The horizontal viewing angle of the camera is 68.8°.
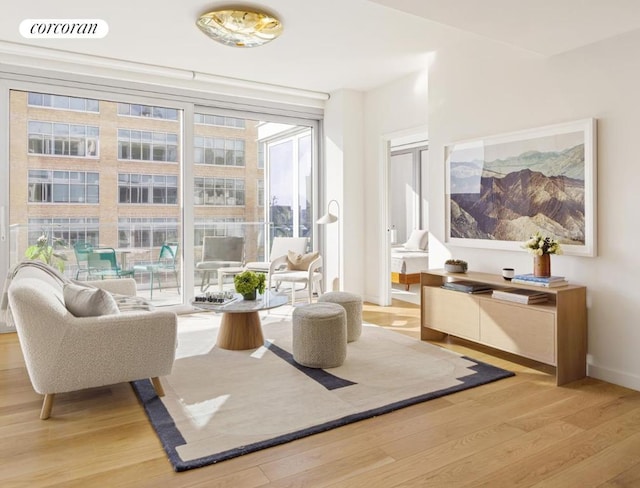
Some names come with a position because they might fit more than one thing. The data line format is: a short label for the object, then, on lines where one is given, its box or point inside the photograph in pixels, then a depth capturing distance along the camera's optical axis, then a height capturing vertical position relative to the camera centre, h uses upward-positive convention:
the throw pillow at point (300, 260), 5.79 -0.31
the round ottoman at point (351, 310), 4.15 -0.67
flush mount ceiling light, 3.69 +1.72
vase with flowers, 3.38 -0.12
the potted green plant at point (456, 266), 4.07 -0.27
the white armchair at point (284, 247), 6.07 -0.15
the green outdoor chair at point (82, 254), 5.01 -0.20
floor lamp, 5.70 +0.20
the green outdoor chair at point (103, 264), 5.10 -0.31
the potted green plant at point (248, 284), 4.03 -0.42
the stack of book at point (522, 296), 3.42 -0.46
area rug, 2.41 -1.01
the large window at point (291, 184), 6.27 +0.70
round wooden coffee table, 3.91 -0.78
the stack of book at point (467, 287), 3.94 -0.45
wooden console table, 3.20 -0.66
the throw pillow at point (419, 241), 7.63 -0.10
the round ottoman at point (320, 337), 3.41 -0.75
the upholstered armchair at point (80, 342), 2.50 -0.60
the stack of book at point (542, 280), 3.28 -0.33
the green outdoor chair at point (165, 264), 5.41 -0.33
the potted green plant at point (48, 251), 4.77 -0.16
